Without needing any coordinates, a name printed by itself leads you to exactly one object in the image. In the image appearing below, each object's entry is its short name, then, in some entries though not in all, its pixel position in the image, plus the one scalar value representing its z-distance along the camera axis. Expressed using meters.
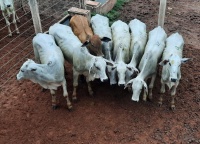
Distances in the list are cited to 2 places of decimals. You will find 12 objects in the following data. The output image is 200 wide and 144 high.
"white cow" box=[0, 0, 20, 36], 8.85
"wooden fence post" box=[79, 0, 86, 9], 9.30
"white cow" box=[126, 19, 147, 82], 6.70
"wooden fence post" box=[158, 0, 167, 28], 8.02
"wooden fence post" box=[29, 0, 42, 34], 7.26
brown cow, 6.81
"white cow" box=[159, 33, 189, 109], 6.18
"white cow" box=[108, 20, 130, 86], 6.60
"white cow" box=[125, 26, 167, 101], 6.33
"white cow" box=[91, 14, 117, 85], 6.71
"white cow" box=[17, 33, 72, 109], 6.19
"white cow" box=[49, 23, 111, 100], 6.49
